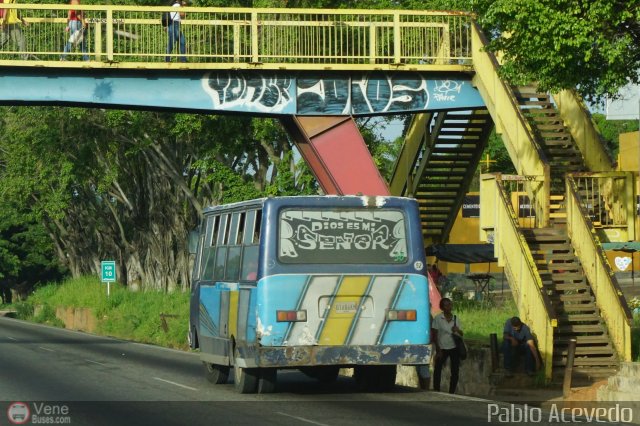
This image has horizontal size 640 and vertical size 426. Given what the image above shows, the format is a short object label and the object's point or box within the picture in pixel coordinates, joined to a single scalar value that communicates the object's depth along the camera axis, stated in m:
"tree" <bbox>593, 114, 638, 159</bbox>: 107.06
